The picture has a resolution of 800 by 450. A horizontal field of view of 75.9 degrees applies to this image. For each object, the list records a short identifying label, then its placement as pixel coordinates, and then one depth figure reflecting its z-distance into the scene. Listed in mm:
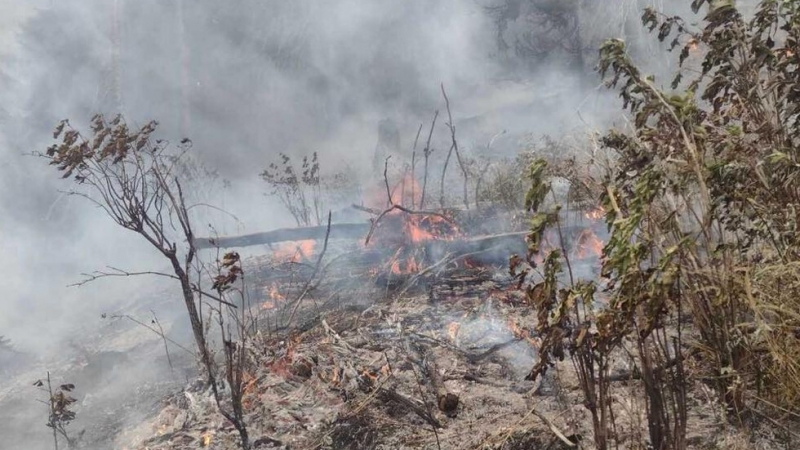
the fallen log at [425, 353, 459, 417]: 3219
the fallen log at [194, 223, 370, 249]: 7312
